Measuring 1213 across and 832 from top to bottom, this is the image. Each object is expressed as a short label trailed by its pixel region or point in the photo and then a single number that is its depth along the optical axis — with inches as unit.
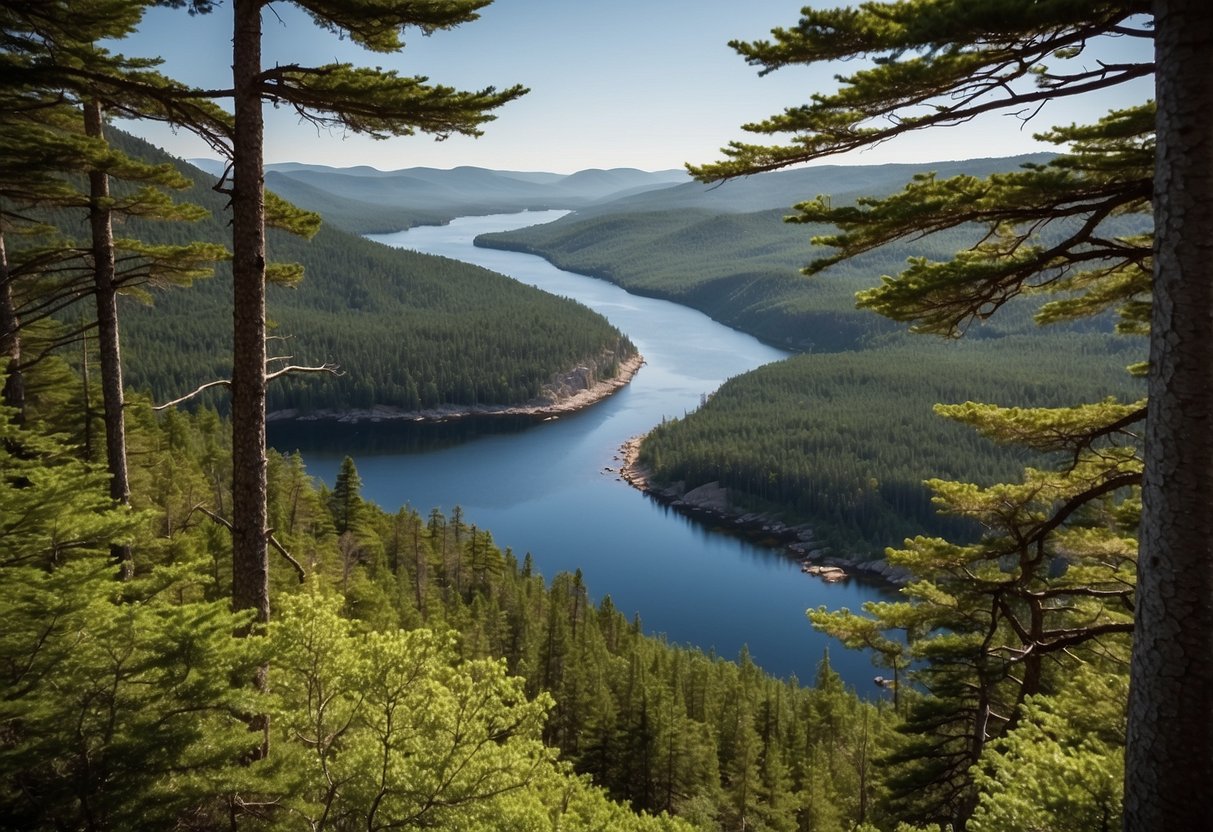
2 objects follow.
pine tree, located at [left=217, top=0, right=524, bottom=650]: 269.3
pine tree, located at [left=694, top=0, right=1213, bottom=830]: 182.9
